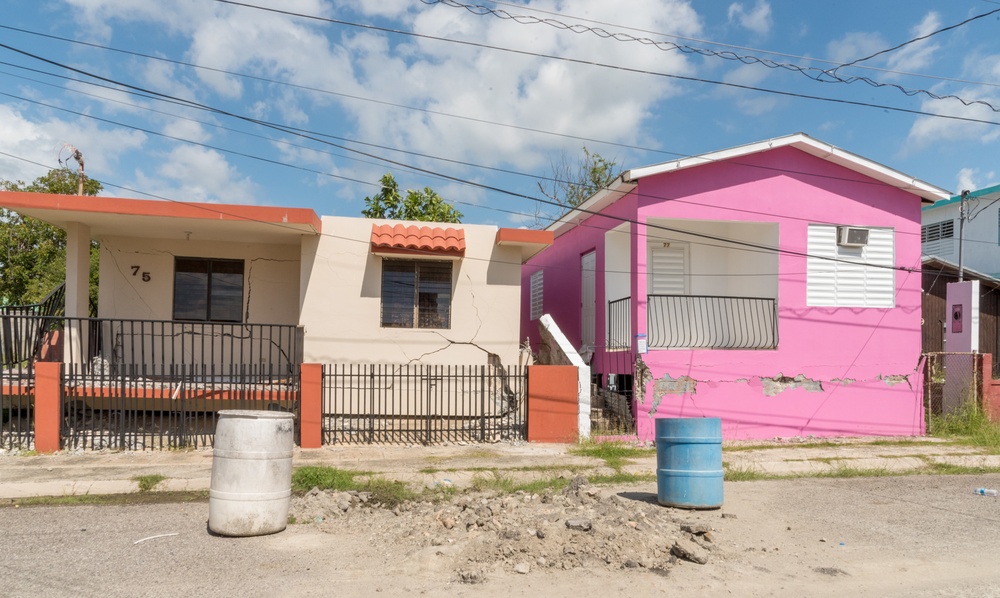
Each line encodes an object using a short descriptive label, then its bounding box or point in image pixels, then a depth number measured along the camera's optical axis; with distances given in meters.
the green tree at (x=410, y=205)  22.98
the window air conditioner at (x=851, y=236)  13.17
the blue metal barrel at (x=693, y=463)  7.24
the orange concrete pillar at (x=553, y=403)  11.30
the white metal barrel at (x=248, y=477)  6.25
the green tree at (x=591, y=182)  31.05
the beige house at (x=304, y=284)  11.90
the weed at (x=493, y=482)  8.55
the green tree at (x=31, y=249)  22.73
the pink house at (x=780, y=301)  12.47
